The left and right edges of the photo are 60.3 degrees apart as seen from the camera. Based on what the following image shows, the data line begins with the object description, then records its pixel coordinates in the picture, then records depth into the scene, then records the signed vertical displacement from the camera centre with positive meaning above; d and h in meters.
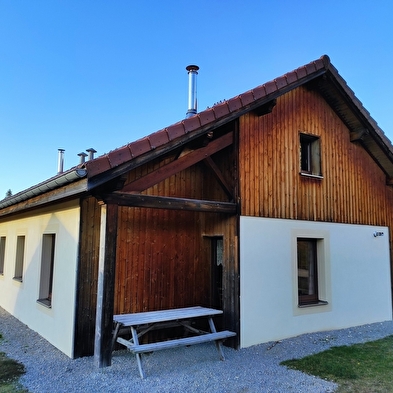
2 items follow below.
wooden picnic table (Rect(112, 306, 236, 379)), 4.79 -1.33
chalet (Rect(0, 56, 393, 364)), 5.43 +0.40
